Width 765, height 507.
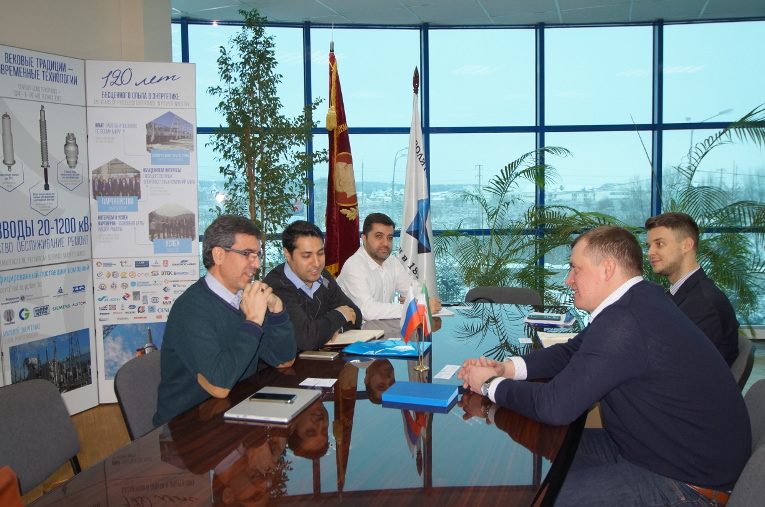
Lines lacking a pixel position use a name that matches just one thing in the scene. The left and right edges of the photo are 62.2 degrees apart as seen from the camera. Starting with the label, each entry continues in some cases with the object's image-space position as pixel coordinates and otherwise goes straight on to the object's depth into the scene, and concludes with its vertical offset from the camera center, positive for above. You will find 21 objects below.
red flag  6.06 +0.21
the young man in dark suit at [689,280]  2.85 -0.33
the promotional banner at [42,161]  3.92 +0.38
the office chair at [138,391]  2.08 -0.59
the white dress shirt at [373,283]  3.76 -0.45
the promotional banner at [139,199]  4.47 +0.14
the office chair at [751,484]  1.42 -0.62
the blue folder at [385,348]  2.68 -0.58
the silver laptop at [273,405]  1.84 -0.57
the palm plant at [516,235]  6.07 -0.21
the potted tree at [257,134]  5.51 +0.74
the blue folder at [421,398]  1.99 -0.58
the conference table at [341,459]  1.38 -0.61
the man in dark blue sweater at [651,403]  1.82 -0.56
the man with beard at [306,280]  3.04 -0.32
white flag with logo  6.16 +0.02
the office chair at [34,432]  1.78 -0.63
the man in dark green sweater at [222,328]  2.12 -0.39
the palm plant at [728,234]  5.16 -0.16
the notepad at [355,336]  2.88 -0.57
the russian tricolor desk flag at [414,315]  2.68 -0.42
